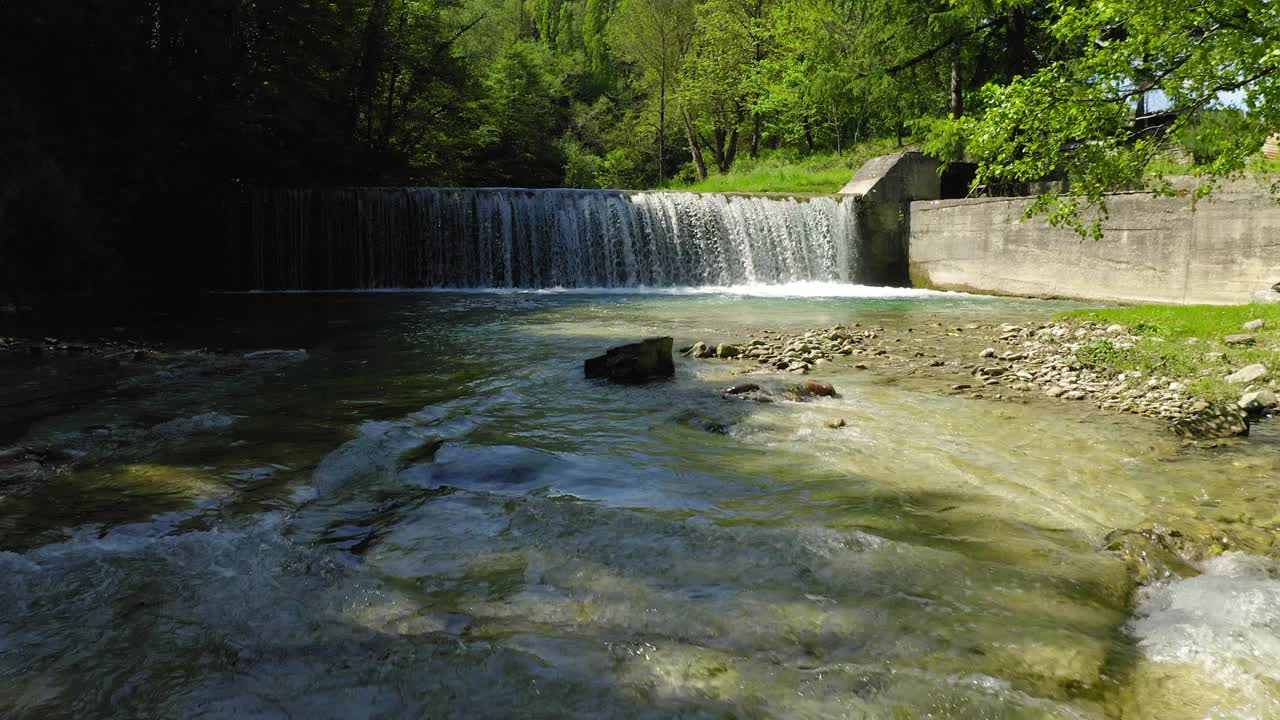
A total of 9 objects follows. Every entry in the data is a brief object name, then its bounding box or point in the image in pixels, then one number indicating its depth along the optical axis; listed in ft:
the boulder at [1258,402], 19.36
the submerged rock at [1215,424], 17.62
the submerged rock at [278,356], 28.58
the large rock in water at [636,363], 25.04
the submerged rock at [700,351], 30.09
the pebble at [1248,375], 21.61
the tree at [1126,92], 24.45
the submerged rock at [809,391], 22.30
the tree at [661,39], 130.00
